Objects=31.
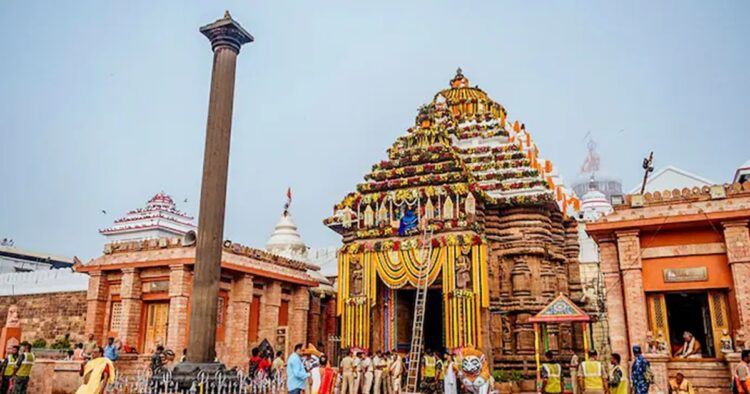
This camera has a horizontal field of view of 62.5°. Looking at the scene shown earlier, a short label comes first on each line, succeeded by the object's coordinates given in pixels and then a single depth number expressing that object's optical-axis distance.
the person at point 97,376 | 8.11
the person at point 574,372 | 13.67
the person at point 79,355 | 15.10
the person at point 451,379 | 13.31
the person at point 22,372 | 12.38
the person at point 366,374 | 16.94
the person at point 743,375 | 10.28
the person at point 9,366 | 12.36
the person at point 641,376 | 11.11
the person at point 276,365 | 16.30
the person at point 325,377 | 11.73
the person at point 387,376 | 17.45
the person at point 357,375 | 16.75
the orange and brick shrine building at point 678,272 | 13.41
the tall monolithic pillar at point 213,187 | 12.04
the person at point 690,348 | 13.77
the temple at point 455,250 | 19.73
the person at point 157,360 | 12.84
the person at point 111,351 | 14.20
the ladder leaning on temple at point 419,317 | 18.77
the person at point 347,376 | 16.47
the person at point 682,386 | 11.52
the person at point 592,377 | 12.28
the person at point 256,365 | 14.77
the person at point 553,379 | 14.03
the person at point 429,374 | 17.88
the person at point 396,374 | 17.36
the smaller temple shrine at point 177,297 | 18.02
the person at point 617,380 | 11.14
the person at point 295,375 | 10.81
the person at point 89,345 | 16.50
